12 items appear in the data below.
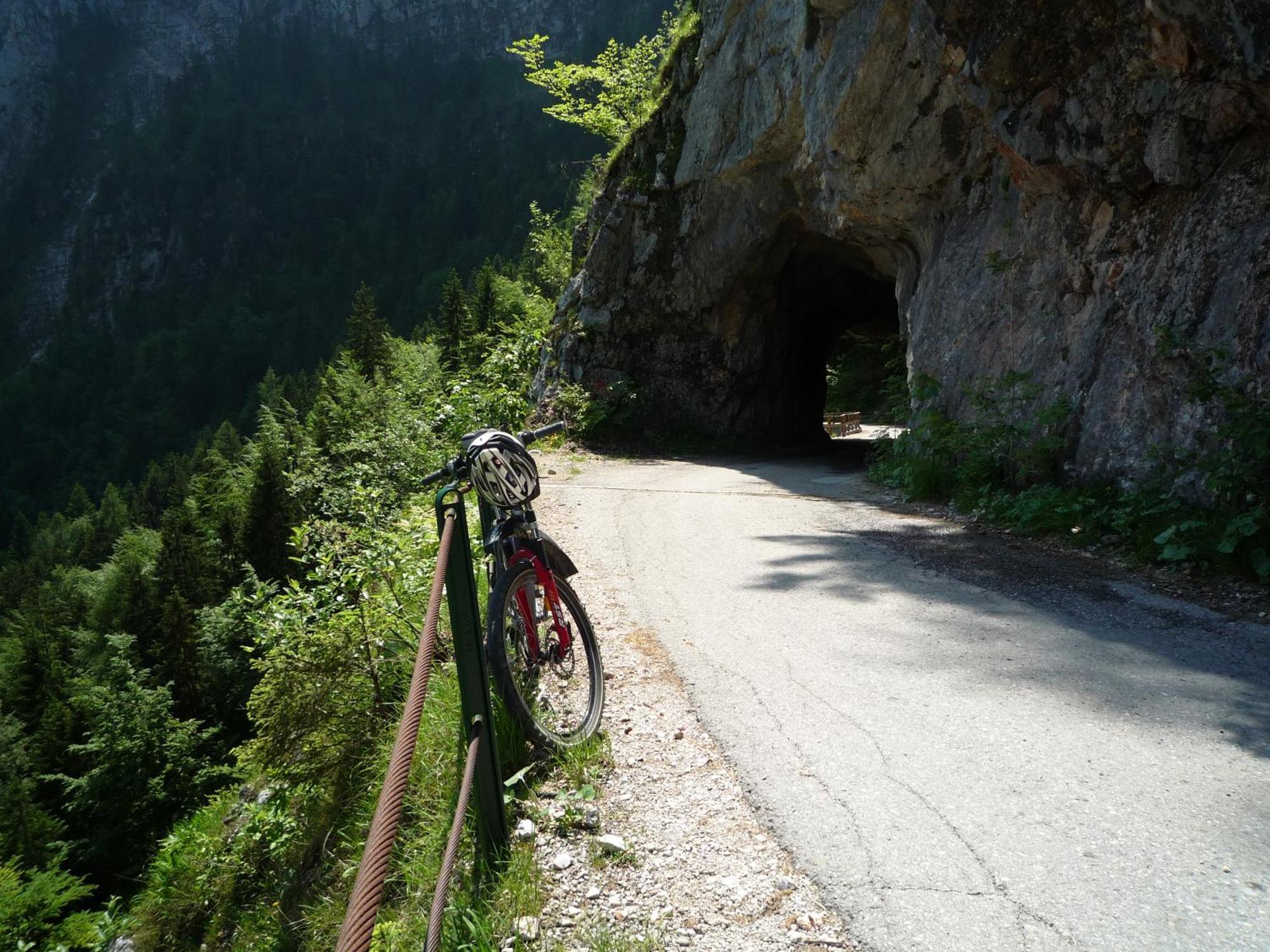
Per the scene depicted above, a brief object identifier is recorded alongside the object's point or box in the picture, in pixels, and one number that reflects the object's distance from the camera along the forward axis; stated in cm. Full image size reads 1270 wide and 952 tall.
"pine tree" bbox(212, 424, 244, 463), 5766
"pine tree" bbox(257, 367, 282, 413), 5682
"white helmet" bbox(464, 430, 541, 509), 336
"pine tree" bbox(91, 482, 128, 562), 7031
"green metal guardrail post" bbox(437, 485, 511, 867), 253
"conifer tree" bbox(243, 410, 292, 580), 2997
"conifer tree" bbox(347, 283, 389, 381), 3909
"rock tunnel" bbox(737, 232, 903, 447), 1916
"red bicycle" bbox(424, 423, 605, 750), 324
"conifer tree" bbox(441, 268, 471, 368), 3491
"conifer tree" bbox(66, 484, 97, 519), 8856
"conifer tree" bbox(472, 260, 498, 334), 3547
